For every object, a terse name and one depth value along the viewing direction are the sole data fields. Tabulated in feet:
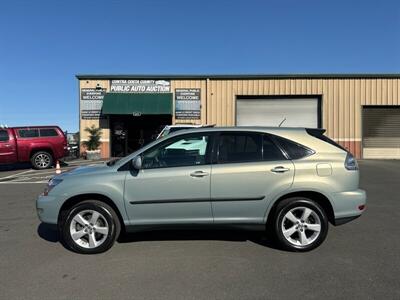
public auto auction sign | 90.89
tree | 88.79
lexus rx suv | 19.88
